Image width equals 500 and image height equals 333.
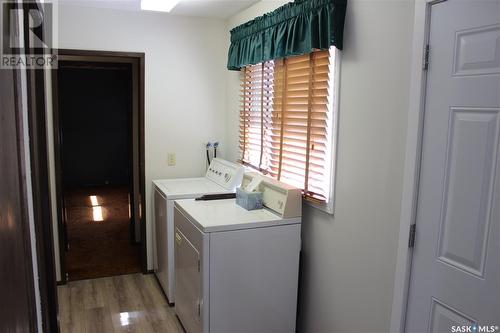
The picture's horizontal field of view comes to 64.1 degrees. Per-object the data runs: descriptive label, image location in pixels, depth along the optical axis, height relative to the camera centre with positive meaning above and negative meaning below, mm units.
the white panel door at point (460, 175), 1426 -211
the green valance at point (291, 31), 2119 +521
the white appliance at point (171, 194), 3160 -642
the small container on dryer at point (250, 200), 2684 -577
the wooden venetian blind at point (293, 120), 2354 -30
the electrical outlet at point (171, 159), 3768 -440
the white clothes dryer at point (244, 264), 2344 -909
